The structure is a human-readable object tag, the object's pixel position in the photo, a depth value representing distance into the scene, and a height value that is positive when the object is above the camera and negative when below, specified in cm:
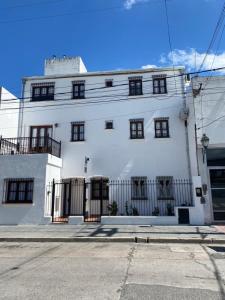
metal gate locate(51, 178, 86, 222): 1605 +27
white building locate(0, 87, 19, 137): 1713 +581
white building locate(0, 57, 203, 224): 1512 +340
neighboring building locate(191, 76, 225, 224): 1443 +335
